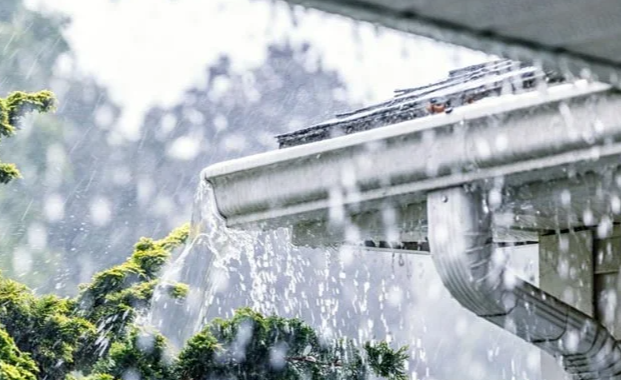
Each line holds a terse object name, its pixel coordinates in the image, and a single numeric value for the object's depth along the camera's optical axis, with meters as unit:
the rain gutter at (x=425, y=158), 6.39
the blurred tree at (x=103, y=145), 30.07
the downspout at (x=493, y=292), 6.86
